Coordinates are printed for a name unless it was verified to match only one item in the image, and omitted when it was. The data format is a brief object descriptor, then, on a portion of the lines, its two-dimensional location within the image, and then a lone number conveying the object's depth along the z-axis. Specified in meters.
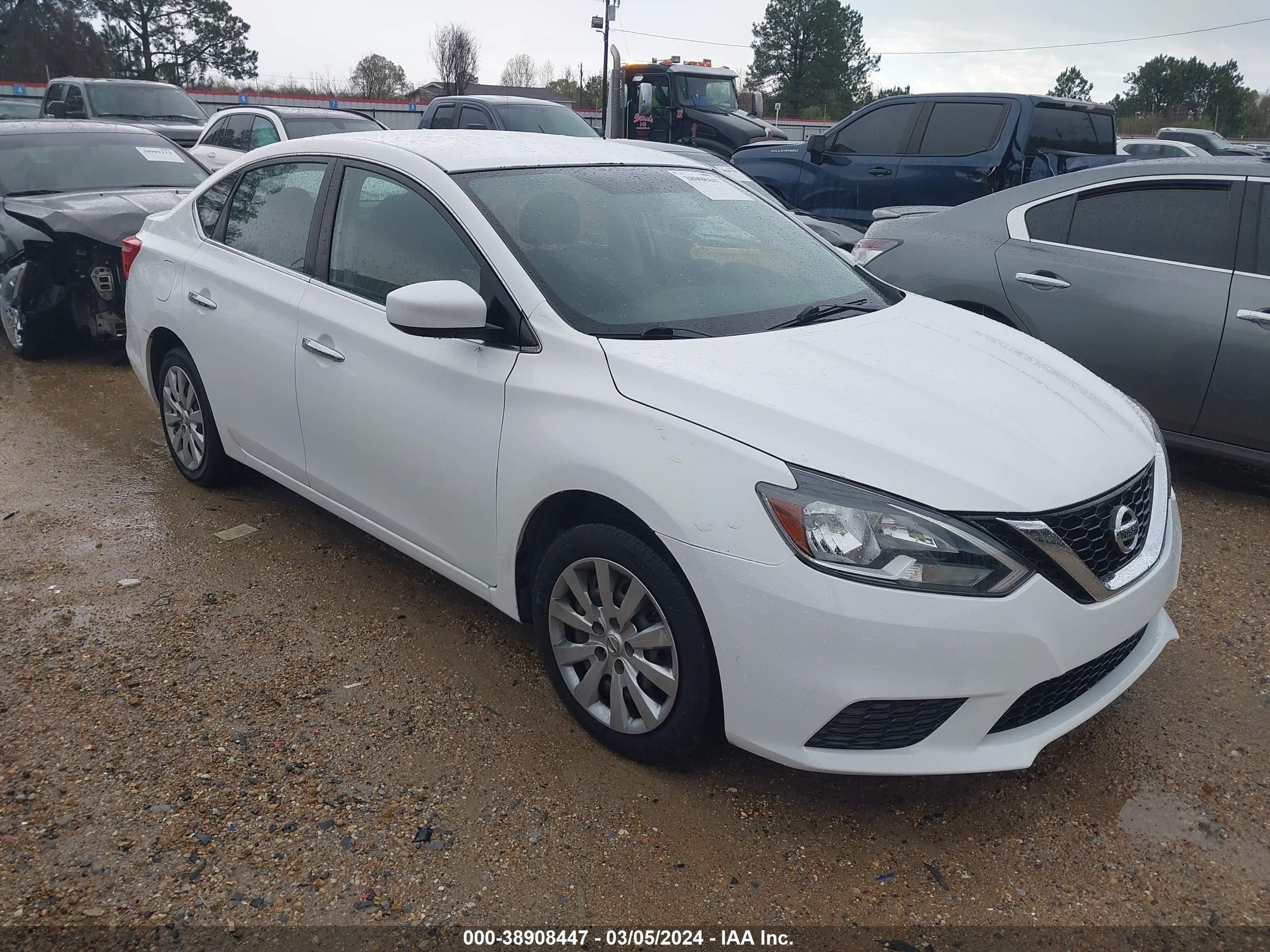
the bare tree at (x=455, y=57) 62.53
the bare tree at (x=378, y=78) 62.88
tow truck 15.34
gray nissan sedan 4.51
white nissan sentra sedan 2.28
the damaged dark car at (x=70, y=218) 6.57
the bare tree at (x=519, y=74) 81.94
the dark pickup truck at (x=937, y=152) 8.72
